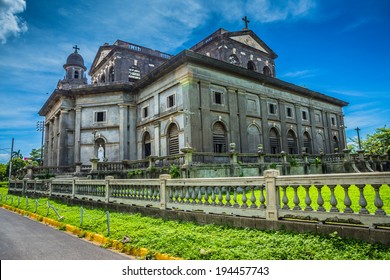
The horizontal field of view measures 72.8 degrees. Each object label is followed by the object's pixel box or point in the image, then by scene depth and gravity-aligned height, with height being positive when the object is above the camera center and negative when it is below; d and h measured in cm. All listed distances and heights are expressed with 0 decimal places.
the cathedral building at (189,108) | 2053 +624
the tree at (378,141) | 4034 +411
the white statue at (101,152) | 2564 +249
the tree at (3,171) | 5825 +234
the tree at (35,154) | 6806 +684
